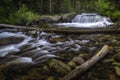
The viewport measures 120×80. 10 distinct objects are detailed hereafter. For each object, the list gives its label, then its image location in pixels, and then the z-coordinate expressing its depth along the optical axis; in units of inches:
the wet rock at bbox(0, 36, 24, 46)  174.2
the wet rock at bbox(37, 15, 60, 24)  363.4
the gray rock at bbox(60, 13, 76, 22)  387.7
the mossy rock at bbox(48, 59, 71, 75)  104.1
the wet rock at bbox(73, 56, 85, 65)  116.0
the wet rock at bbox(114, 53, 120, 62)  122.2
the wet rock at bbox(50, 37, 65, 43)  182.4
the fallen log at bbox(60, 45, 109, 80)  90.0
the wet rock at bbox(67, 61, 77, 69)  111.0
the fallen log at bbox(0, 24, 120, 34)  183.2
